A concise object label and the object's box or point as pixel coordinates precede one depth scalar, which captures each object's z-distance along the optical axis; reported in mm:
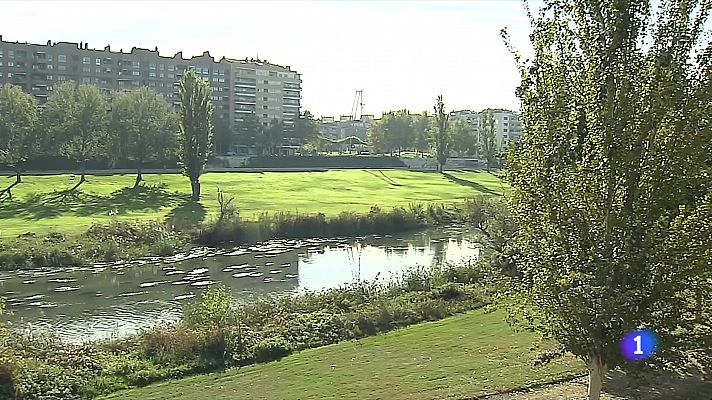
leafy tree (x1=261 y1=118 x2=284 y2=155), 113188
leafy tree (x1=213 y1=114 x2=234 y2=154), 103312
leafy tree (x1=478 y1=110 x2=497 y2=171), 98250
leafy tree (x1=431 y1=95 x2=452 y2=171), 100125
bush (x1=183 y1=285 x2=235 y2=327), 21214
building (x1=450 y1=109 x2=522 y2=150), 185875
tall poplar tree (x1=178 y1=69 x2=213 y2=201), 60562
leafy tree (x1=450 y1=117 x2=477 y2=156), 114812
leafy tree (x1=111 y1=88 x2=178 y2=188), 70188
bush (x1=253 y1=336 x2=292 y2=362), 20156
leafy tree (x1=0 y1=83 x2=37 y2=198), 63562
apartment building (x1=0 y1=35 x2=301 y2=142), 115938
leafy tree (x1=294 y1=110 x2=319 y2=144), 118875
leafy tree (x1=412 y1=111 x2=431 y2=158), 127312
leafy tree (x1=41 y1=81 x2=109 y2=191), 69319
